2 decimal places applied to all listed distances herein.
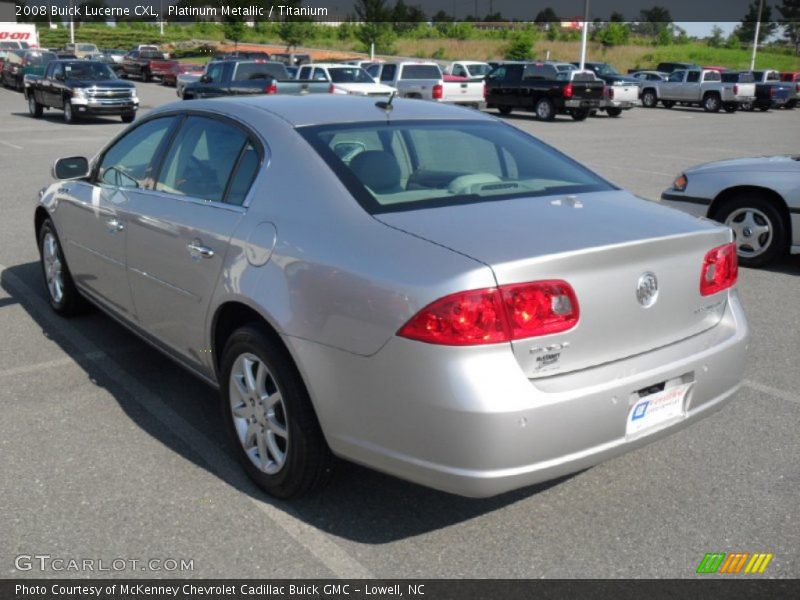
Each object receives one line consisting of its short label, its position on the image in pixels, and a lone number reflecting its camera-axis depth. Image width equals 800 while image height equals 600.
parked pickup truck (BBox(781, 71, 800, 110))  40.81
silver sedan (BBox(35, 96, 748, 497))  2.89
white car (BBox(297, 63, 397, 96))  24.77
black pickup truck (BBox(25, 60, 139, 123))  22.95
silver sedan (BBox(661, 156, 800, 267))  7.60
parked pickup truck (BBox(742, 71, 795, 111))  37.15
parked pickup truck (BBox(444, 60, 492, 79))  33.94
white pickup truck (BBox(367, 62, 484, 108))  27.59
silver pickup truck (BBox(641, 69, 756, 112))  36.12
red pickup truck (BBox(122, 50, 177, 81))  43.38
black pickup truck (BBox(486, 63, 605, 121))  28.22
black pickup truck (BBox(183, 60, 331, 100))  22.23
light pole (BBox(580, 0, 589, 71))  38.62
